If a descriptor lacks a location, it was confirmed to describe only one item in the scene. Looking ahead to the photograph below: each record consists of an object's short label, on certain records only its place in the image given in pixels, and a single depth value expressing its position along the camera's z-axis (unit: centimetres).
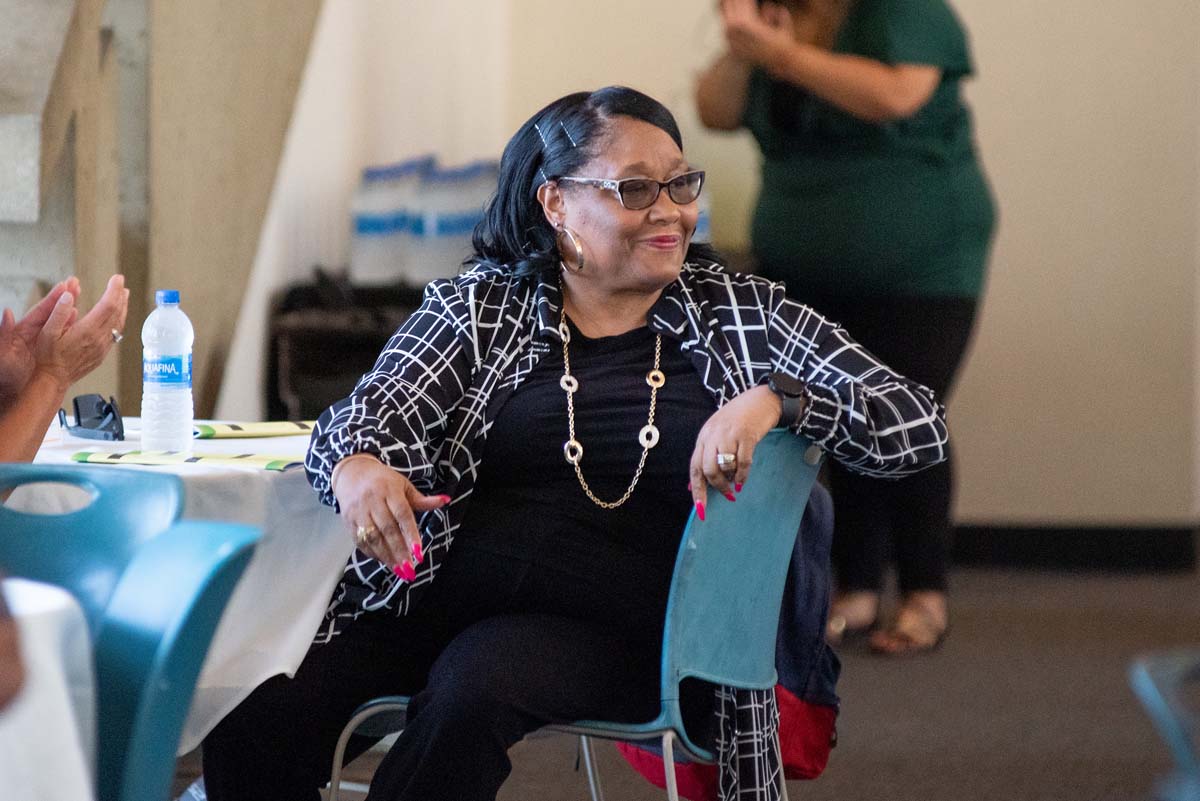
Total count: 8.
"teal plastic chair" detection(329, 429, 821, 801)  608
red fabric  626
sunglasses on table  647
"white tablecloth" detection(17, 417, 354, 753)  619
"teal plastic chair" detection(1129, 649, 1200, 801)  529
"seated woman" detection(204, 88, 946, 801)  613
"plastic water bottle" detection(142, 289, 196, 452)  638
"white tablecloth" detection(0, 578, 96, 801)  550
